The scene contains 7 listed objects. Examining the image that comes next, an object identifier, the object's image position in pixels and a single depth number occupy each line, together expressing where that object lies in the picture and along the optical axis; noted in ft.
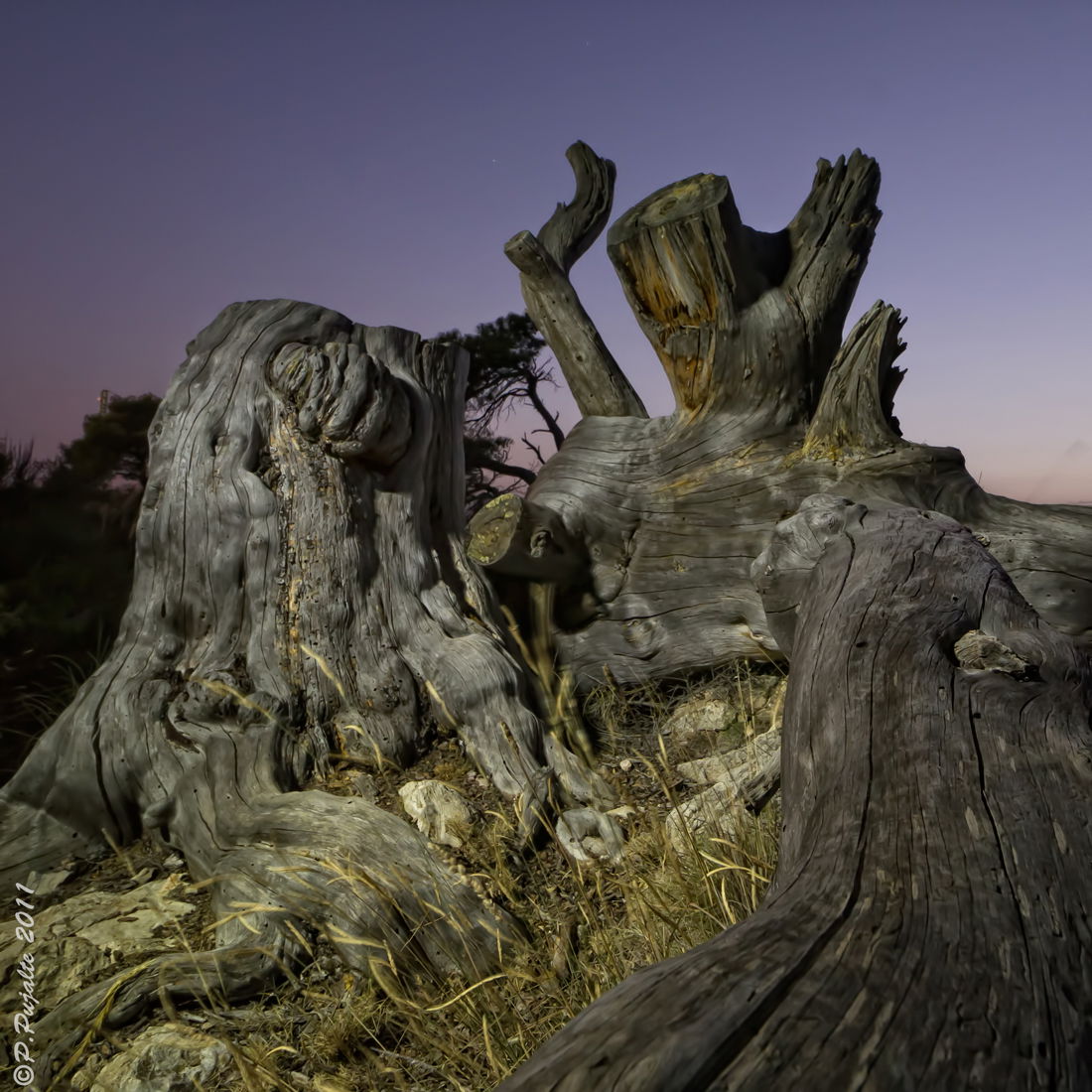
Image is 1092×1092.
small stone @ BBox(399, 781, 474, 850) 10.95
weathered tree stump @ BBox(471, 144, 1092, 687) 15.80
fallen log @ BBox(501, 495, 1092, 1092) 3.43
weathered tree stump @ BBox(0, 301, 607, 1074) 11.77
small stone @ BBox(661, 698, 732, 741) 15.25
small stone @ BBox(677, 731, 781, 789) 12.09
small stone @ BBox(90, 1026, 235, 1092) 7.72
